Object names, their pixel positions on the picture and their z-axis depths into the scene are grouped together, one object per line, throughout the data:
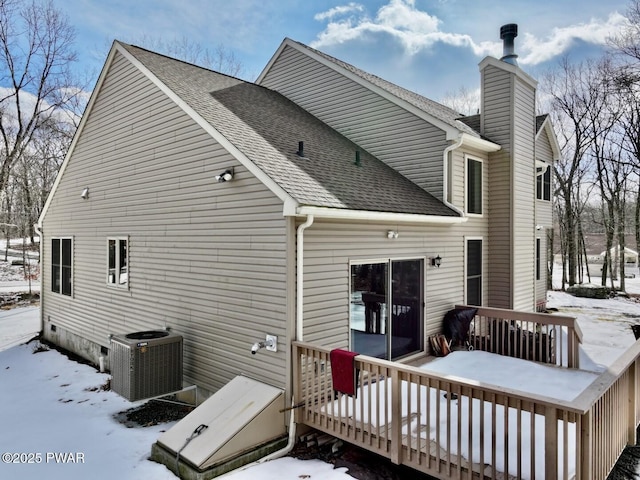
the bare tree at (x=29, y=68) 16.94
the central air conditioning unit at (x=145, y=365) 5.59
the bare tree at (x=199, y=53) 21.03
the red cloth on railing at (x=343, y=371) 4.31
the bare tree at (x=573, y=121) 20.08
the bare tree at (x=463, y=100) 24.78
